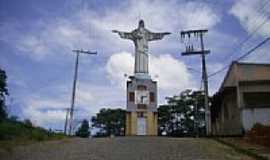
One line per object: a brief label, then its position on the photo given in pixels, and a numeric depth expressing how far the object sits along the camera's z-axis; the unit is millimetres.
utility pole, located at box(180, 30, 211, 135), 17726
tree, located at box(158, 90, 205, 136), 34280
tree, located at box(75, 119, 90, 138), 34950
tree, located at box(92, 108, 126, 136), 37104
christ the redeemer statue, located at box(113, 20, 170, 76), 26964
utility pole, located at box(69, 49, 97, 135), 23502
